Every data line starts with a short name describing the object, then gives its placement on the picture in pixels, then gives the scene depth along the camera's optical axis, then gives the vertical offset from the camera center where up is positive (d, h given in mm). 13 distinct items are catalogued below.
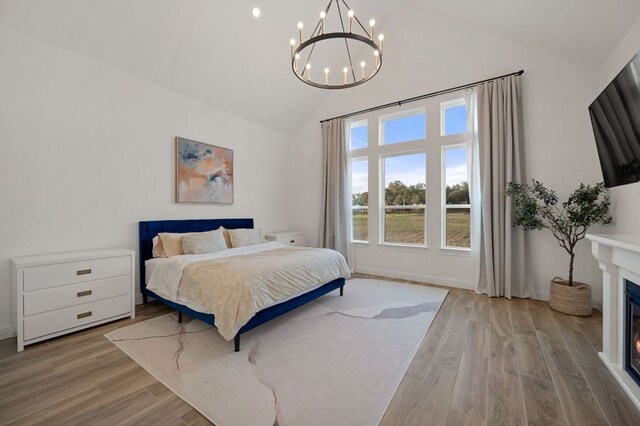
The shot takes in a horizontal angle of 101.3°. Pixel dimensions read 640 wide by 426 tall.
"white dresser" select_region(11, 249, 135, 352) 2307 -761
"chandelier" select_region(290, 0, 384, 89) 4062 +2878
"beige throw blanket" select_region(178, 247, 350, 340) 2230 -666
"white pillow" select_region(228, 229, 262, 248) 3979 -372
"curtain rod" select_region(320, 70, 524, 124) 3727 +1908
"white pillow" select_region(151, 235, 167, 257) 3365 -452
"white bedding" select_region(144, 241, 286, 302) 2783 -648
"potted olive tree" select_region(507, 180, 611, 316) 2924 -30
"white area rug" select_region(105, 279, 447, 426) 1610 -1191
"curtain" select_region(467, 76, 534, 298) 3512 +320
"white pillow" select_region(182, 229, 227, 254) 3367 -388
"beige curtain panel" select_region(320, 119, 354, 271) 5055 +415
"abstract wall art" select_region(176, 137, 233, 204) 3881 +642
